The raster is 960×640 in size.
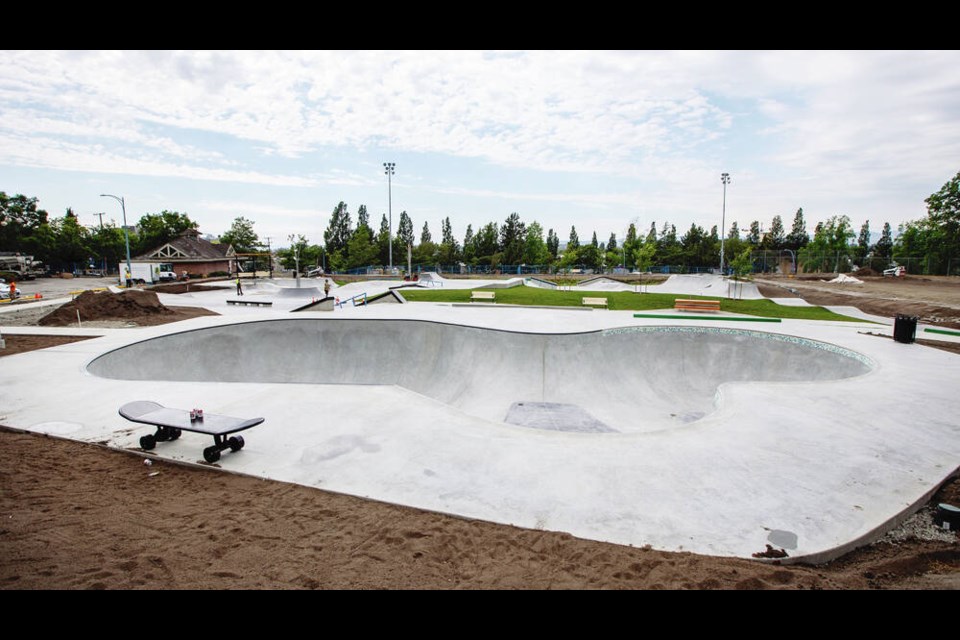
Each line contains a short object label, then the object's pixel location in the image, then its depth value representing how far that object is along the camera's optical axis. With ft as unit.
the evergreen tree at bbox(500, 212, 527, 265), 255.50
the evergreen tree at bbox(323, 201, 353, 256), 303.07
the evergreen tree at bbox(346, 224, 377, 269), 246.06
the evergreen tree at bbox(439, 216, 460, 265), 264.72
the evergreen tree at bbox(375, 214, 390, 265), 263.90
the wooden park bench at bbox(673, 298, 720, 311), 68.74
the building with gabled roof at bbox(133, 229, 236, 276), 178.91
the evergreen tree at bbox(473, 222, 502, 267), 263.12
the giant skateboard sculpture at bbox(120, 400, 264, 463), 21.65
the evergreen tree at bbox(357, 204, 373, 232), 314.67
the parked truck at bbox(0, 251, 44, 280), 152.66
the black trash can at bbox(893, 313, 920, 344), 45.44
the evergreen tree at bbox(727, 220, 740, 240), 343.01
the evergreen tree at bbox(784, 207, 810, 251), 290.56
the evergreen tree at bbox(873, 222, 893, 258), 270.61
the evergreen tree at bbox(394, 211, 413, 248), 318.86
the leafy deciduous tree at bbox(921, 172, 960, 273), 154.71
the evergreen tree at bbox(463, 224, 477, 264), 267.72
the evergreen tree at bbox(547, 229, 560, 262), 316.40
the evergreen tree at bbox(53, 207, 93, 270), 197.67
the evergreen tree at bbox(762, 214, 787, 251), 286.87
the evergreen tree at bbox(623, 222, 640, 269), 236.84
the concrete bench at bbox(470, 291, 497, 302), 79.56
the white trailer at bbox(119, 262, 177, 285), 142.92
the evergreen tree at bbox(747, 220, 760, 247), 324.91
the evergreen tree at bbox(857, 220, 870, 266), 296.57
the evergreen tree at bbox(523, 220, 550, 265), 244.42
